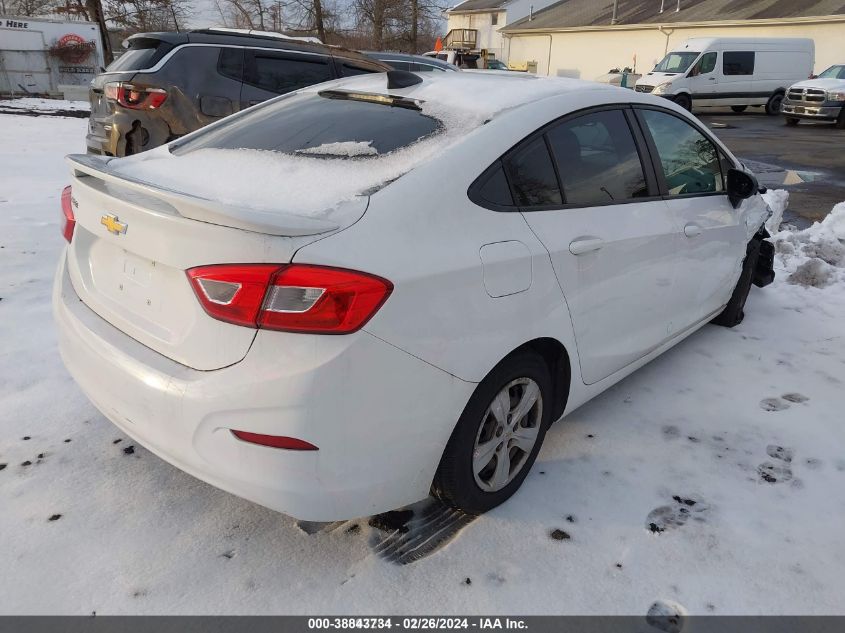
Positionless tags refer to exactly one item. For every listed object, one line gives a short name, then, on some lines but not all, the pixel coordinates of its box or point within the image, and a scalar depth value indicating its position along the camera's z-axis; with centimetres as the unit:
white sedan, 182
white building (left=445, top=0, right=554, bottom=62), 4988
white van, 2119
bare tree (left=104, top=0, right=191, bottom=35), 3272
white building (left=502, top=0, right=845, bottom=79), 2688
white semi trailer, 2469
